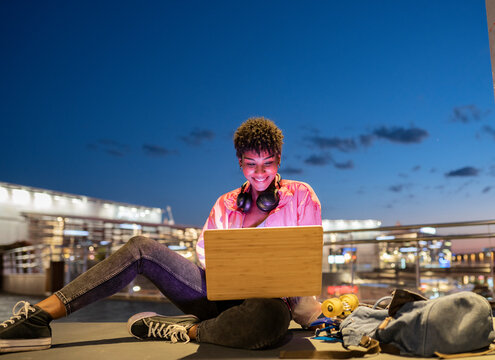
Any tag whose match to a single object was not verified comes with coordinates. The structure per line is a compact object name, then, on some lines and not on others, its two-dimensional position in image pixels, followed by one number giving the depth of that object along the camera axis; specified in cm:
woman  177
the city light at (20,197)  2288
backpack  157
